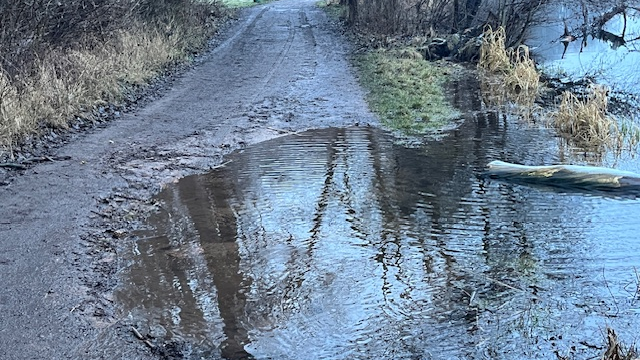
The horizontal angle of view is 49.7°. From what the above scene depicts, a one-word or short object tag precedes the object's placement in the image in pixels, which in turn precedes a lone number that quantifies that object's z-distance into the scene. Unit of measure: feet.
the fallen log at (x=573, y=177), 27.14
